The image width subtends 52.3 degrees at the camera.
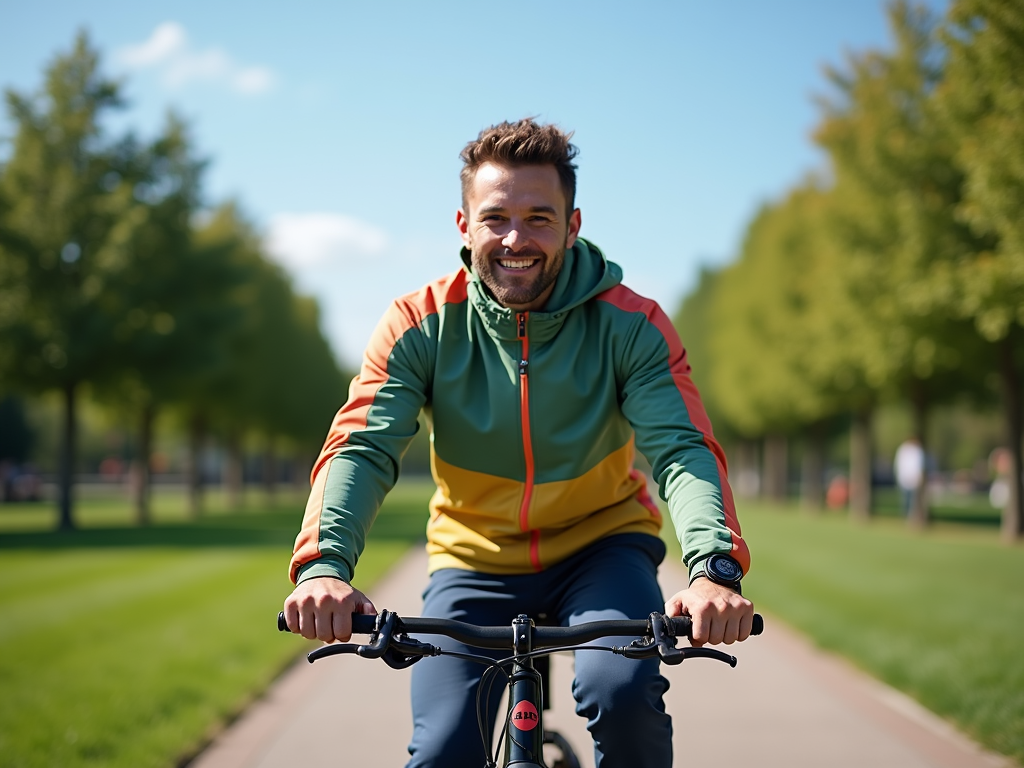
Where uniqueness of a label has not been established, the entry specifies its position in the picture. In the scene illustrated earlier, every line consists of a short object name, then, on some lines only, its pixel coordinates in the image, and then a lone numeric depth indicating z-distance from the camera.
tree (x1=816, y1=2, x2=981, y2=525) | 17.55
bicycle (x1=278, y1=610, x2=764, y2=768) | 2.22
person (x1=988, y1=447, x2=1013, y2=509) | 41.25
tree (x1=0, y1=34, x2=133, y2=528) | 21.61
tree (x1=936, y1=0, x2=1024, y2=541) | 9.30
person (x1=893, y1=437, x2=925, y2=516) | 22.78
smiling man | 2.68
